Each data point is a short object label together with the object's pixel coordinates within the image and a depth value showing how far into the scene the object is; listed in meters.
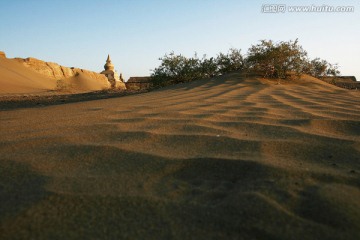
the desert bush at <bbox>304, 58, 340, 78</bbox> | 7.00
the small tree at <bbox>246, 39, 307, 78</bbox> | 6.17
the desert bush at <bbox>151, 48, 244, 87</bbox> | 7.16
